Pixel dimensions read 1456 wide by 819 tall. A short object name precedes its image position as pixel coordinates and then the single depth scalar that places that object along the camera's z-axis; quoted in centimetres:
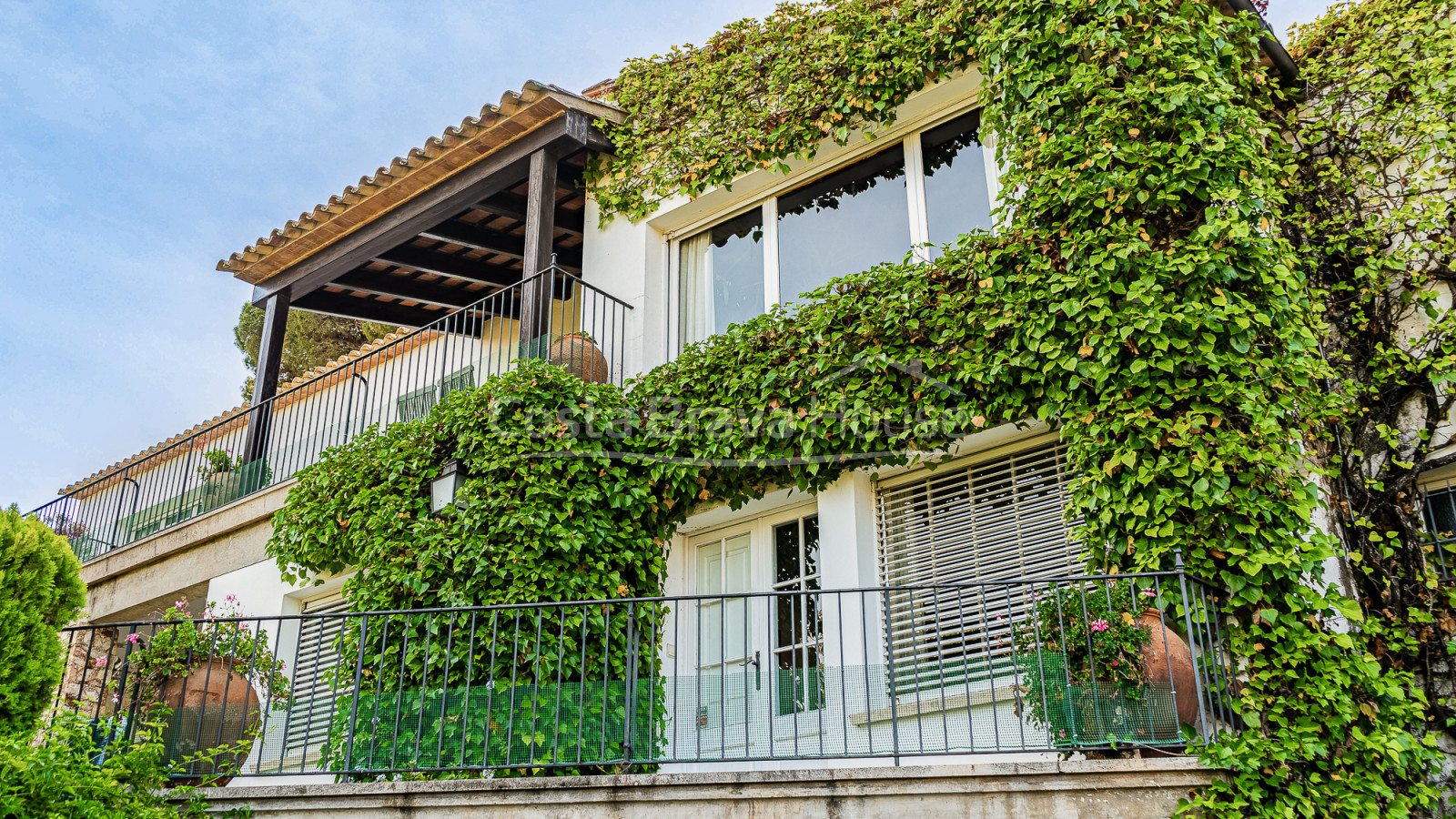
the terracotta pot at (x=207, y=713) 679
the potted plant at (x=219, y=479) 1102
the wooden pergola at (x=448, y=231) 961
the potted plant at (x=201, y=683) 682
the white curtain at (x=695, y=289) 961
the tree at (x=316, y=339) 2275
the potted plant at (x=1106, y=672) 520
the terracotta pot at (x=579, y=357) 882
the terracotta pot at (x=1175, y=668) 529
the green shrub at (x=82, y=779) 504
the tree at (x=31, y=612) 606
